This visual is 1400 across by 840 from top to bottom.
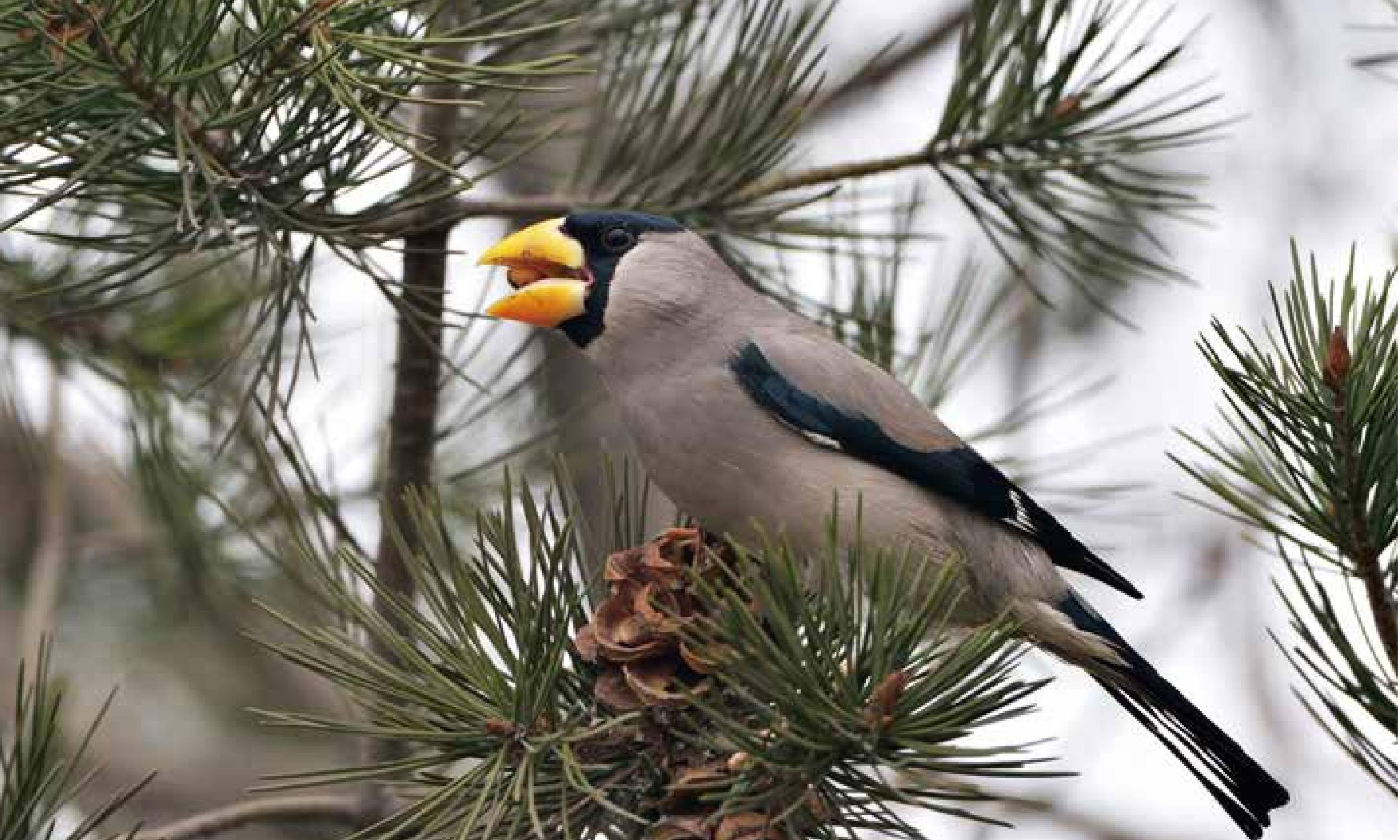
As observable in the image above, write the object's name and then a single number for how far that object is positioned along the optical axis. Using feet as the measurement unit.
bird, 21.79
